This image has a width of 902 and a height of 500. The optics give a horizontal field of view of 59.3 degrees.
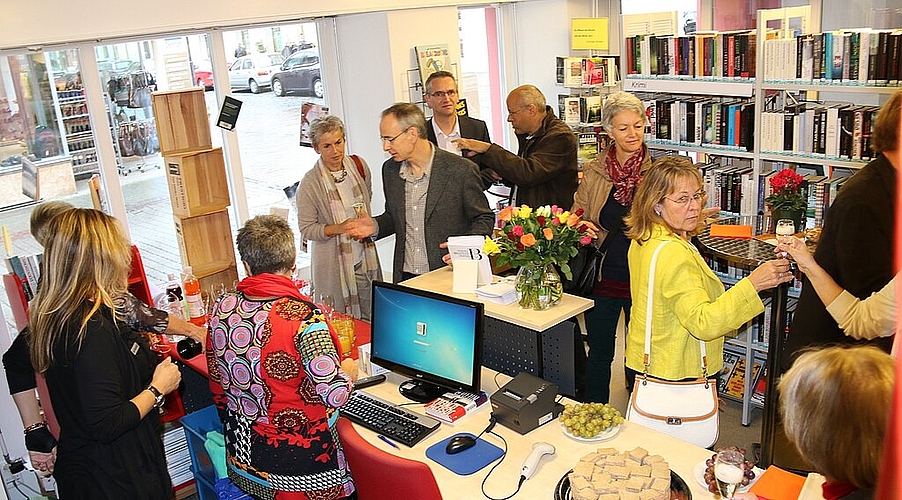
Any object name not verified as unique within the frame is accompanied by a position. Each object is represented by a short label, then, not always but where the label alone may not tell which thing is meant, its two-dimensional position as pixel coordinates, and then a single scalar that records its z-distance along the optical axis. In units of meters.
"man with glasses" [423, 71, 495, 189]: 4.84
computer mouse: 2.56
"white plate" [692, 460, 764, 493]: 2.26
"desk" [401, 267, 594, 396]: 2.97
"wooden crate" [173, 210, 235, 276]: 4.78
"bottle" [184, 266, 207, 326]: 4.22
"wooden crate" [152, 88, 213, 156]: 4.61
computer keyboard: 2.68
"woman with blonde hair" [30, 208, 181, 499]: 2.44
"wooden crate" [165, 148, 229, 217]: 4.67
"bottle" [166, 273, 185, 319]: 4.23
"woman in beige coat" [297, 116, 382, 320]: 4.45
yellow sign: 6.16
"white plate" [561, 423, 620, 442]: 2.54
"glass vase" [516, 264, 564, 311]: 3.01
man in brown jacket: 4.43
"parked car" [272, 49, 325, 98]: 5.55
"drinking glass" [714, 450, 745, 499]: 2.09
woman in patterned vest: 2.45
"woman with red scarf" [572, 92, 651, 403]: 3.80
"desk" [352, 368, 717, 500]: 2.35
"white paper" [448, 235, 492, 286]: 3.21
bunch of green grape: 2.54
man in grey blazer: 3.79
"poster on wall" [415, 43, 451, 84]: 5.67
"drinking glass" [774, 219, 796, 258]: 2.61
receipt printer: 2.63
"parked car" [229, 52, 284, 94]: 5.24
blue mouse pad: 2.48
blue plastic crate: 3.45
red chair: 2.10
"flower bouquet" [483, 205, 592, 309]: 2.98
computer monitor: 2.81
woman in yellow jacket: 2.57
